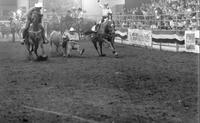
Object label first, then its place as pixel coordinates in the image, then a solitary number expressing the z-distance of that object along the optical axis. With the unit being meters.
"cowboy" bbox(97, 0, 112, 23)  22.20
